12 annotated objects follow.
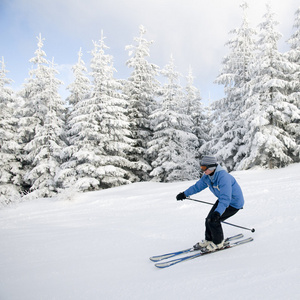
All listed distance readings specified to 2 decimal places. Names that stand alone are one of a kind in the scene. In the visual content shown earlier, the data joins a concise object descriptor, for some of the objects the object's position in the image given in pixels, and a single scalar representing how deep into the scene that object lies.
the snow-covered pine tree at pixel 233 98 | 18.95
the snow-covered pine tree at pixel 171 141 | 20.20
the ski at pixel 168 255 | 4.19
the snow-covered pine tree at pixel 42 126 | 20.39
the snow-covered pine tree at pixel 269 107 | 15.27
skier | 3.93
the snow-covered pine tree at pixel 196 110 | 25.86
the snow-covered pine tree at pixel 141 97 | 22.22
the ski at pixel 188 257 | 3.86
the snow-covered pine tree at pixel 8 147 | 21.41
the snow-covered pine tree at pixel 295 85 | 16.05
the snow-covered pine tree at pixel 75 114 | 18.09
